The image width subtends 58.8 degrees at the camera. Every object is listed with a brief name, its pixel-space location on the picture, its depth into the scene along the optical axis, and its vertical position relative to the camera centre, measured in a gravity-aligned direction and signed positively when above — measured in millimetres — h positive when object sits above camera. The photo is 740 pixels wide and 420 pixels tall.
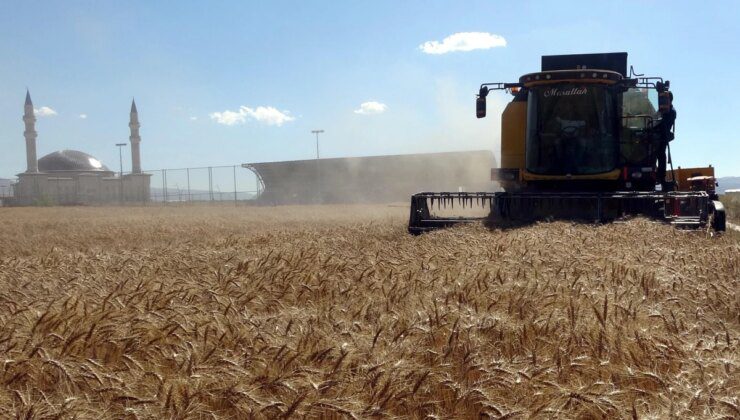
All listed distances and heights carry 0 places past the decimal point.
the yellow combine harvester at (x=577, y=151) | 10461 +464
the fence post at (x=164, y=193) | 58953 -185
